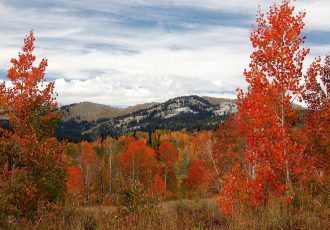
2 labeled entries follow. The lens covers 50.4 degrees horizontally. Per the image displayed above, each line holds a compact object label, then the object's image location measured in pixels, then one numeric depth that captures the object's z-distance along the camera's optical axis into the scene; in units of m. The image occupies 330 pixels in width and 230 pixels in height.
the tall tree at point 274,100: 12.96
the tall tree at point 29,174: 10.64
